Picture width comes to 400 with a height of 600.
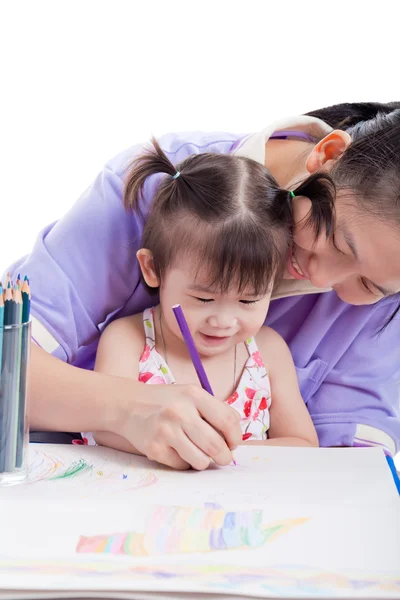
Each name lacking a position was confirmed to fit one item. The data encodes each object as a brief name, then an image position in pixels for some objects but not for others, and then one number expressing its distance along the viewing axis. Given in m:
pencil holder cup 1.67
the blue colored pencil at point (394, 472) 1.70
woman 1.77
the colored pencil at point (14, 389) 1.66
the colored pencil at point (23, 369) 1.67
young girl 1.88
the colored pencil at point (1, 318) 1.65
